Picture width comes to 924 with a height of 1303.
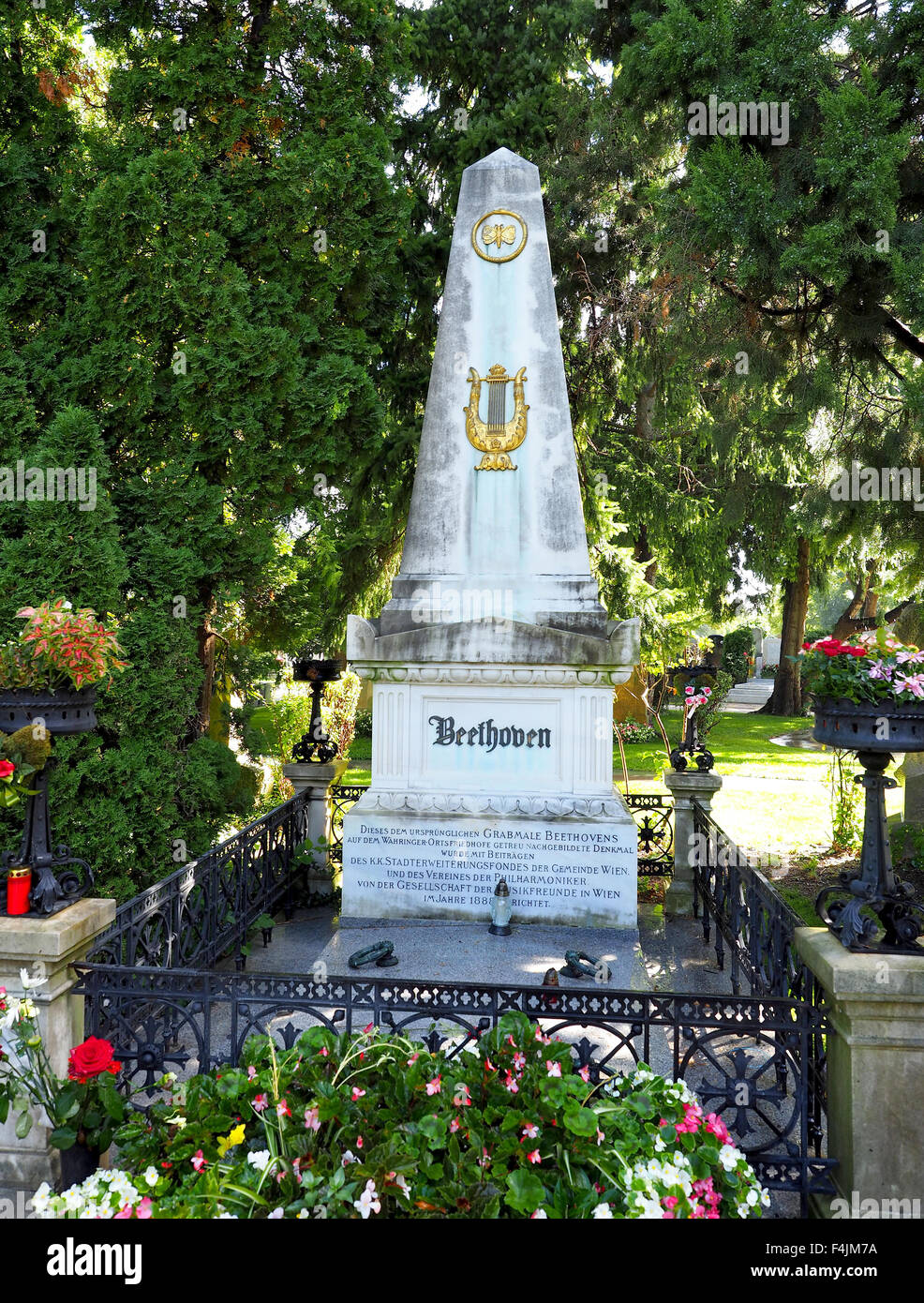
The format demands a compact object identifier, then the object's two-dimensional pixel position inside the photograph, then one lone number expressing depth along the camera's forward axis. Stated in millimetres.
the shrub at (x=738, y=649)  30297
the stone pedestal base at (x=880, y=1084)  3229
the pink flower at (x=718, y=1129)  2779
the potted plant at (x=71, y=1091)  3143
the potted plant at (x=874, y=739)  3494
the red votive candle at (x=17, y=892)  3748
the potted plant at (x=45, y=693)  3818
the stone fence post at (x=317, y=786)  8312
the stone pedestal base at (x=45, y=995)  3482
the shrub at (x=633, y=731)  16641
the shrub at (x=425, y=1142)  2469
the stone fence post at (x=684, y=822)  7992
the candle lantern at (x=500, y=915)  6141
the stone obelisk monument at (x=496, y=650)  6453
